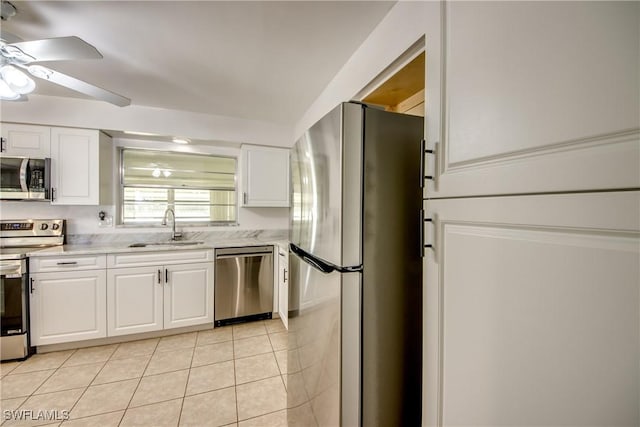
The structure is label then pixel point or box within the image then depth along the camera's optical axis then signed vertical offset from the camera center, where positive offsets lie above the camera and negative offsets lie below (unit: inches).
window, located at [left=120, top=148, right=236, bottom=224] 122.0 +11.4
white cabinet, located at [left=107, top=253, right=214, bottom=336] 98.2 -34.2
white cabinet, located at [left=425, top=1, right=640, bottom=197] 17.9 +10.0
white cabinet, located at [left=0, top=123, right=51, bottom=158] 96.6 +25.7
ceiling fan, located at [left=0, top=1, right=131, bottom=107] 50.8 +31.8
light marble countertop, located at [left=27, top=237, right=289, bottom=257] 93.1 -15.0
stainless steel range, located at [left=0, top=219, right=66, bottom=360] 86.0 -31.9
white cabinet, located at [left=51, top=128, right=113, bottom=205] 100.2 +16.8
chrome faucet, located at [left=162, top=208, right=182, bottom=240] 121.8 -6.1
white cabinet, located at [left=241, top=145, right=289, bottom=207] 126.4 +17.0
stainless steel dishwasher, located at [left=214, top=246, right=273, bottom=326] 112.5 -32.6
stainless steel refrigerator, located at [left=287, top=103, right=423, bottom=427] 38.8 -9.0
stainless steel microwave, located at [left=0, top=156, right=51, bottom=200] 93.9 +11.1
